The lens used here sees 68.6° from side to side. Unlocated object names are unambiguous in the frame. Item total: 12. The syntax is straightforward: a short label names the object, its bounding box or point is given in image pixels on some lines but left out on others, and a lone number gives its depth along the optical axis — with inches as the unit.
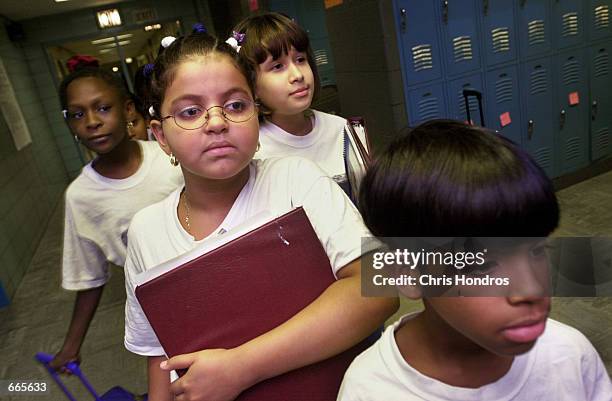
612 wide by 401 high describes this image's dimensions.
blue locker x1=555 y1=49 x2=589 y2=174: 148.9
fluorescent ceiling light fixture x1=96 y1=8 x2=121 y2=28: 325.1
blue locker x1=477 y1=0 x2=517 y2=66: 135.0
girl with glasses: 25.9
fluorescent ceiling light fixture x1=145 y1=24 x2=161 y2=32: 336.2
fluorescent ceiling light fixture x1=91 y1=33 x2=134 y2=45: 332.5
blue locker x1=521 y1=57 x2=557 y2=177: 145.1
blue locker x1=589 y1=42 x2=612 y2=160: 152.6
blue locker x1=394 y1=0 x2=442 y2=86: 125.3
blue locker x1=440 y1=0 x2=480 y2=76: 130.2
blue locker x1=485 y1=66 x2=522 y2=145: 140.7
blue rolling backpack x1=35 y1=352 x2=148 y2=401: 53.8
